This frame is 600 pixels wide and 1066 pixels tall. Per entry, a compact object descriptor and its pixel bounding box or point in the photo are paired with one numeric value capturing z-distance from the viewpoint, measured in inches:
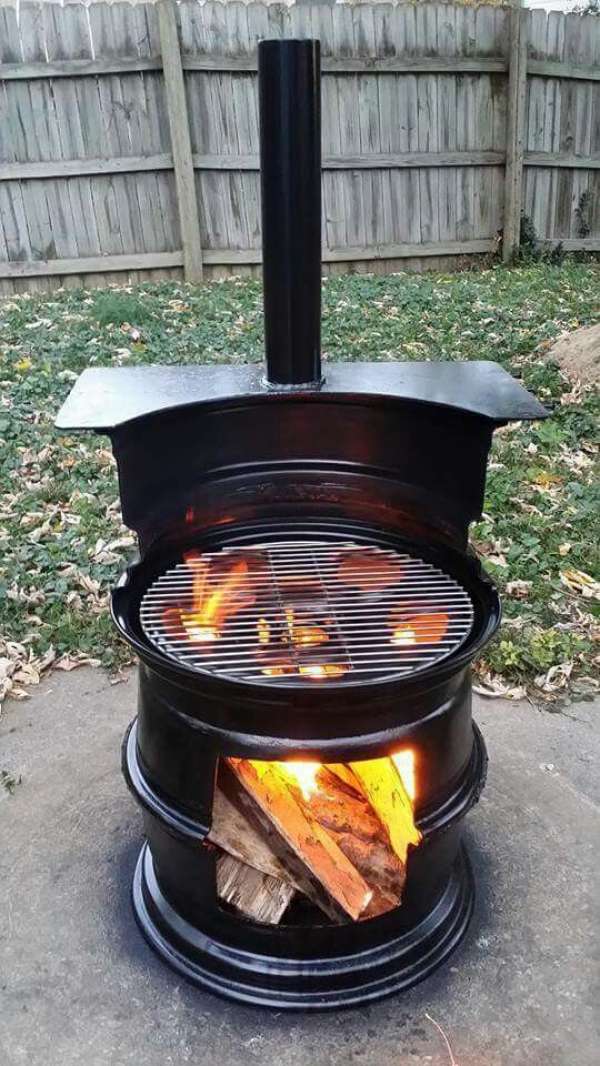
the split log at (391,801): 76.9
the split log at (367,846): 79.8
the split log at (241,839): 77.7
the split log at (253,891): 78.2
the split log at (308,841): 76.7
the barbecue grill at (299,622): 73.1
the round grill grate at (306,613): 75.7
